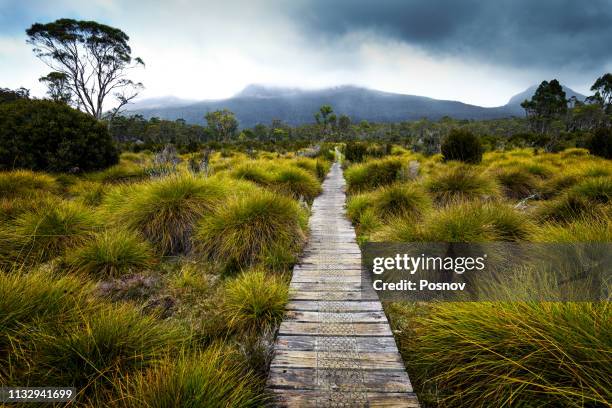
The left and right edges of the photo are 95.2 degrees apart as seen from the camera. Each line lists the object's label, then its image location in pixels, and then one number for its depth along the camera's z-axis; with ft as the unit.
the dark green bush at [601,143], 44.55
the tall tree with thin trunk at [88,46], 86.02
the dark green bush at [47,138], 30.60
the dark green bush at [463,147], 43.60
